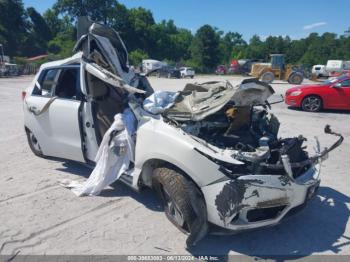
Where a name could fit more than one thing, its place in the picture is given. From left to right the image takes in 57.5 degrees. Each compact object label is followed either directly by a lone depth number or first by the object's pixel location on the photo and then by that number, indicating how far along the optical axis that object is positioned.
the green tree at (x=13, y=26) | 62.31
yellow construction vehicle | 25.55
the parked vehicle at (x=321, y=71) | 37.78
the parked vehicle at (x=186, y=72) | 43.28
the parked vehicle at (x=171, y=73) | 40.84
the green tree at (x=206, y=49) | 67.94
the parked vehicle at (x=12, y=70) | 38.03
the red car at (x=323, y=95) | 10.92
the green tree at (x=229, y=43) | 87.92
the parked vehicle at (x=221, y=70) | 59.91
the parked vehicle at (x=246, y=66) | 33.62
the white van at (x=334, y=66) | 41.58
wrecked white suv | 3.02
